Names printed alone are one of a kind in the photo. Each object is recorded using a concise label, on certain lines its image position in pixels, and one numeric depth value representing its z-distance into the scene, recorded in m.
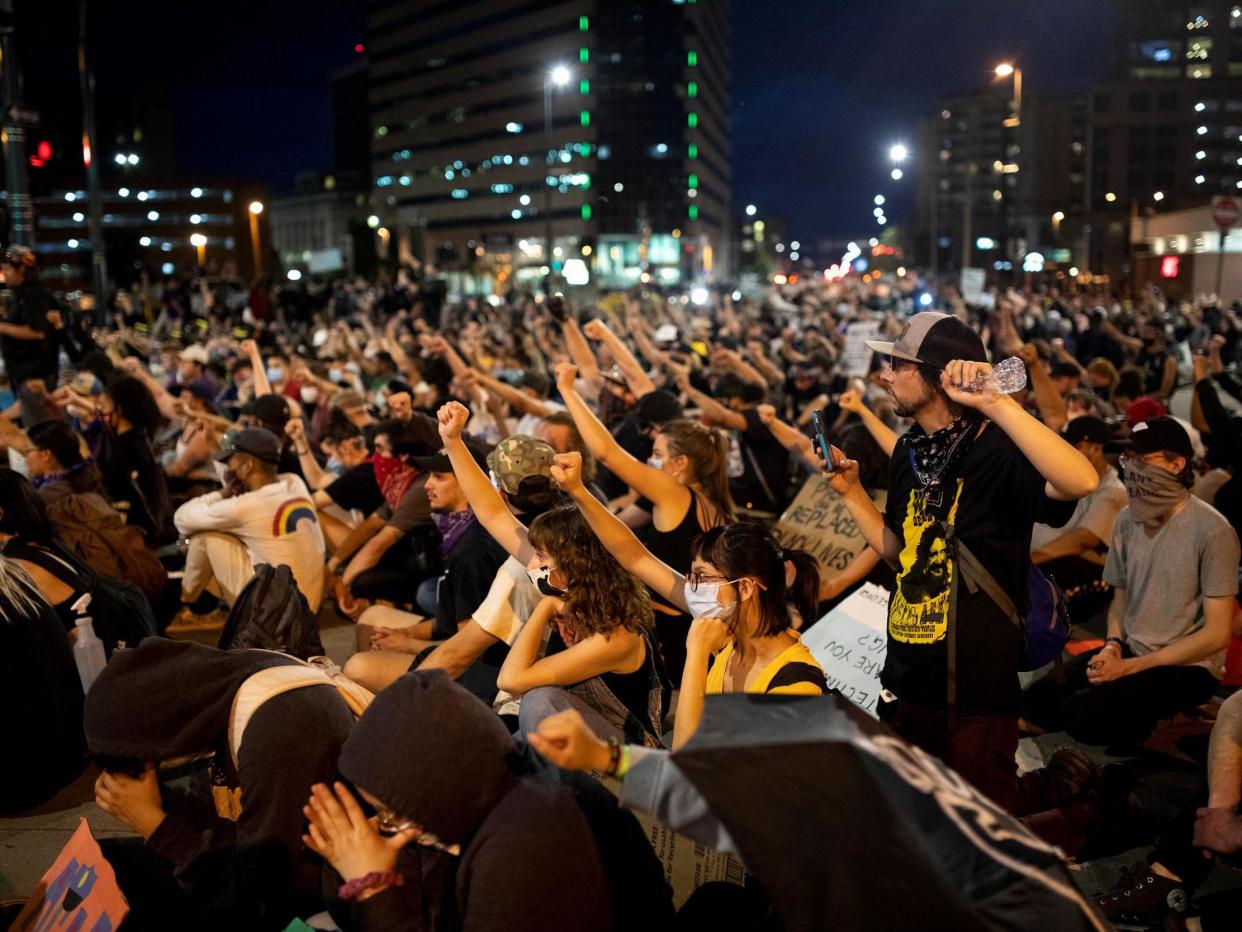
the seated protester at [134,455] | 8.39
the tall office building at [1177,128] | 118.19
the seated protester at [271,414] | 8.47
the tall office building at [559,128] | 125.44
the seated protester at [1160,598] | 4.97
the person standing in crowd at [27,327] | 10.62
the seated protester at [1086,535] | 6.70
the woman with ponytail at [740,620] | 3.72
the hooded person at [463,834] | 2.58
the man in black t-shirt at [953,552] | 3.34
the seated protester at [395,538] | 7.27
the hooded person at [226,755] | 3.16
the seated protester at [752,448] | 8.99
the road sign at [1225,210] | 15.55
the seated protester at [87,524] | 6.43
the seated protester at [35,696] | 4.60
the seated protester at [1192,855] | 3.81
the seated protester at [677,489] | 5.57
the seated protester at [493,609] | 4.69
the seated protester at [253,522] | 6.63
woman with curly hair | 4.12
